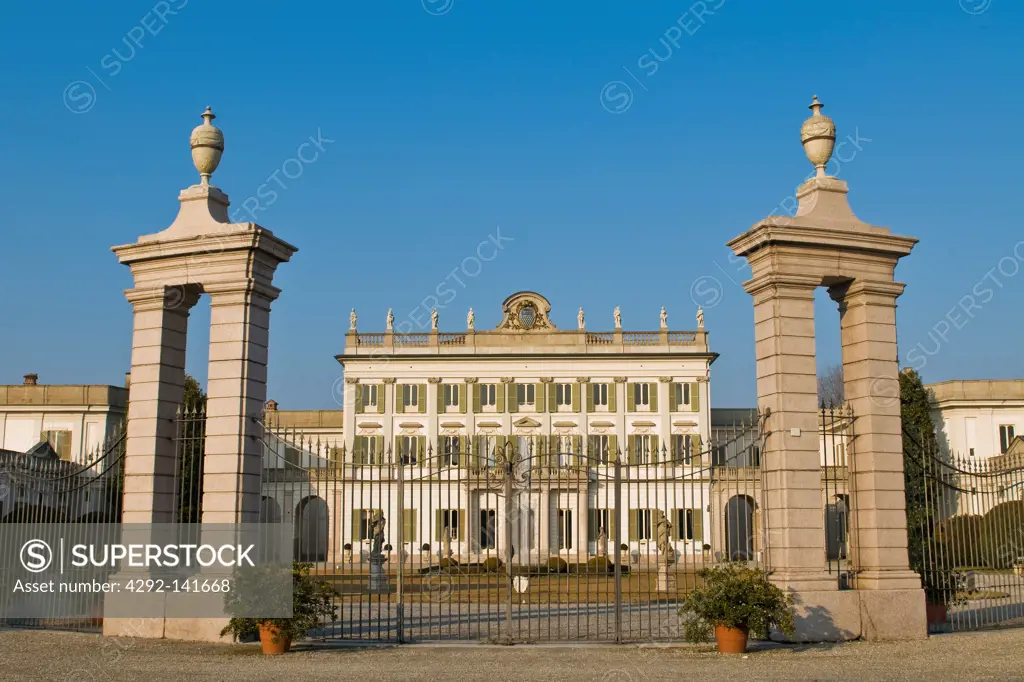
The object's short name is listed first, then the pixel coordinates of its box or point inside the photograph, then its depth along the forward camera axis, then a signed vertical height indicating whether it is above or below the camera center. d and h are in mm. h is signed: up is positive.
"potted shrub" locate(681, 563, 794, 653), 12062 -1016
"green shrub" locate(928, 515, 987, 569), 14633 -383
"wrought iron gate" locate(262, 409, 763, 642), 13382 -1439
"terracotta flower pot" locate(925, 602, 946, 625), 15023 -1378
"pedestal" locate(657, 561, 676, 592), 27305 -1716
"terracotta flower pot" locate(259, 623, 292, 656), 12383 -1472
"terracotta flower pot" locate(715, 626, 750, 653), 12266 -1436
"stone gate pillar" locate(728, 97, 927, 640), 13094 +1572
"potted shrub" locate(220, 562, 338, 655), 12312 -1061
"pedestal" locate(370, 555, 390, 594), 26453 -1614
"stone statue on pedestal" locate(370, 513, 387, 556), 23947 -568
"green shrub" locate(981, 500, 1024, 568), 16906 -350
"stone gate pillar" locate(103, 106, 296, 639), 13445 +2311
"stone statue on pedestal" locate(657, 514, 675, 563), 18328 -452
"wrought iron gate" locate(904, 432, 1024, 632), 14375 -320
